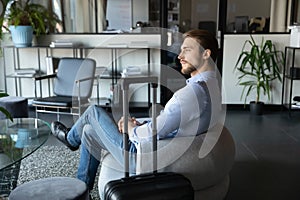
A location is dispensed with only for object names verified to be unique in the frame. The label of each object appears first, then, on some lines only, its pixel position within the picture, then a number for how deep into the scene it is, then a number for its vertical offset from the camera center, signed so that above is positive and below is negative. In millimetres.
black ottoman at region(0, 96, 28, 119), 3914 -805
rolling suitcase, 1758 -774
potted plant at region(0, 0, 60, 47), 4914 +196
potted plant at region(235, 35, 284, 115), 4930 -480
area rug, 2906 -1173
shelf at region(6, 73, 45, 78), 5207 -622
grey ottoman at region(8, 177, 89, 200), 1802 -830
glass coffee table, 2260 -780
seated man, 2055 -494
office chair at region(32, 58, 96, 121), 4109 -669
